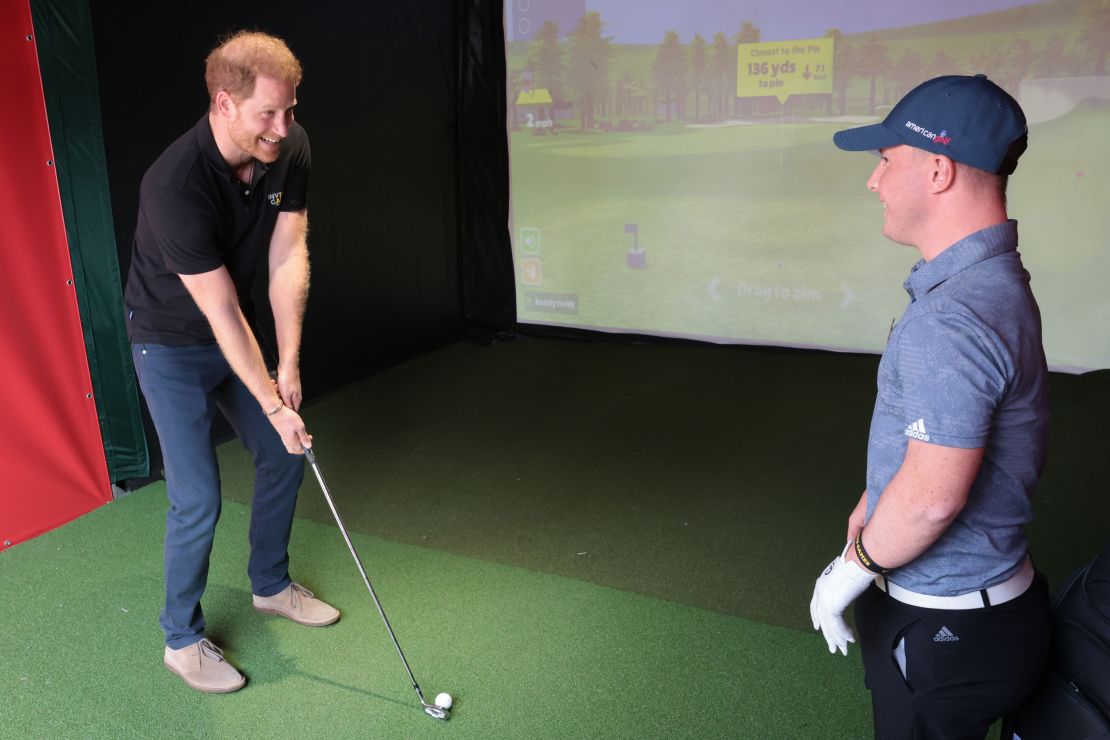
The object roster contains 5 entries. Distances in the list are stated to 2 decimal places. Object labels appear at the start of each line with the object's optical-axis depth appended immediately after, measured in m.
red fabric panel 2.83
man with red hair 1.88
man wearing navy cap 1.04
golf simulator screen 4.53
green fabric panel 2.94
